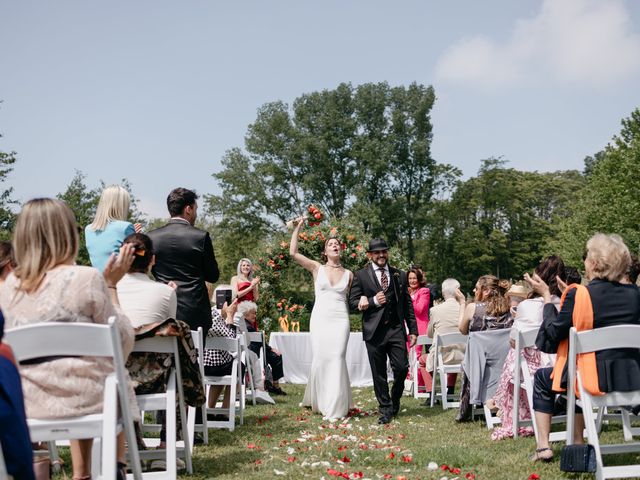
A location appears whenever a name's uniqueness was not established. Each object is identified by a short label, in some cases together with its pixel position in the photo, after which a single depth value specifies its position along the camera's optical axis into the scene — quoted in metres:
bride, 9.04
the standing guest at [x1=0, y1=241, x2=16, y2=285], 5.70
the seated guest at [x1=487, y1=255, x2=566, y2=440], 6.34
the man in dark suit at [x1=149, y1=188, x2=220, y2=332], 6.74
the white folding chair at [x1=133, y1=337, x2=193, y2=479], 4.83
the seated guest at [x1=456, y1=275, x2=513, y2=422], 8.34
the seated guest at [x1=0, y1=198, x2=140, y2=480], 3.56
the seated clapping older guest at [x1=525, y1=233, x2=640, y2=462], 4.67
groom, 8.91
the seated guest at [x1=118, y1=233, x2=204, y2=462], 5.09
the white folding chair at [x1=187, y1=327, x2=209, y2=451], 6.22
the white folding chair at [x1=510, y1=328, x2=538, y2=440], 6.30
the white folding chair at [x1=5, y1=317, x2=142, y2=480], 3.41
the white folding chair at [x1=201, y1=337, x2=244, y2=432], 7.61
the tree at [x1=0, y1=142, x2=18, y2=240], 27.81
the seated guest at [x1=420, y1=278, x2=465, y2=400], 10.24
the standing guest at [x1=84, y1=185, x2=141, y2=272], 5.78
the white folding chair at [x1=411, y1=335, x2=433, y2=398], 10.66
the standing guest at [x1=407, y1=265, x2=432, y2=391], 12.18
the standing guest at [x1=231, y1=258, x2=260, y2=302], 11.34
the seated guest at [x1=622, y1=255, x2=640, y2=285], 7.19
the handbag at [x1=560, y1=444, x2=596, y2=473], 4.50
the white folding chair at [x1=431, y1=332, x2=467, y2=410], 9.17
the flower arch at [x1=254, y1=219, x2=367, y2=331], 16.30
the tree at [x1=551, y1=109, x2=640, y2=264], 34.31
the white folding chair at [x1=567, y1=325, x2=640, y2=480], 4.46
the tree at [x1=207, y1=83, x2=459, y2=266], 47.81
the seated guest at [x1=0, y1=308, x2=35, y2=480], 2.47
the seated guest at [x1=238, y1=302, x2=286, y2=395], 11.43
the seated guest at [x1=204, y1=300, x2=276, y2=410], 7.88
